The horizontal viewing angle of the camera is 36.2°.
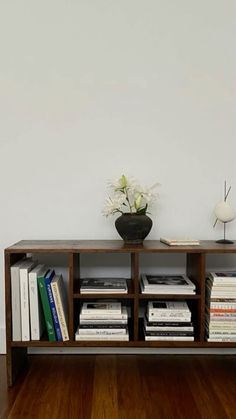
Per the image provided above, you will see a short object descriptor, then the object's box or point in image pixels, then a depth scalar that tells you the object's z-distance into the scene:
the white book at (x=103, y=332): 1.78
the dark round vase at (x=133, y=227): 1.84
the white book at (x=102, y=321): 1.79
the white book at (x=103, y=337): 1.78
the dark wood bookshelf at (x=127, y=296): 1.74
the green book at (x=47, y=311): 1.77
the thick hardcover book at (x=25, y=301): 1.76
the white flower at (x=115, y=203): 1.91
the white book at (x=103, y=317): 1.79
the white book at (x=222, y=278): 1.78
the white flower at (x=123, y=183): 1.92
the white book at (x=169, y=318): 1.79
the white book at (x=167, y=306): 1.80
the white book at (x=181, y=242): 1.81
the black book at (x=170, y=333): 1.78
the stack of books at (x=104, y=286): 1.78
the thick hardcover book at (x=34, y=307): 1.77
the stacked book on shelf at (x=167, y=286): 1.77
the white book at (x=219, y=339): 1.77
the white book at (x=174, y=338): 1.78
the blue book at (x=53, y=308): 1.78
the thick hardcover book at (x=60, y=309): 1.78
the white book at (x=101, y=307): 1.80
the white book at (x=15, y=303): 1.76
